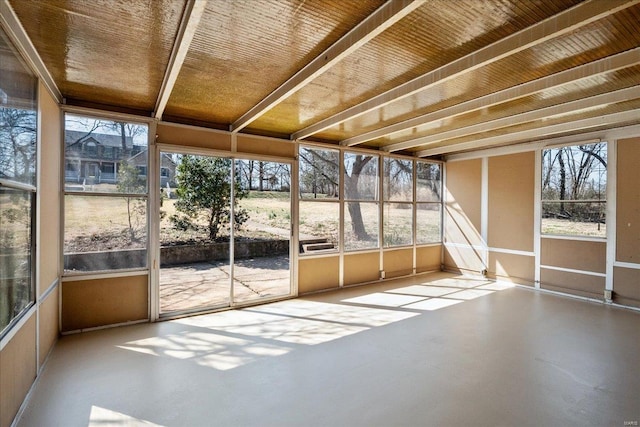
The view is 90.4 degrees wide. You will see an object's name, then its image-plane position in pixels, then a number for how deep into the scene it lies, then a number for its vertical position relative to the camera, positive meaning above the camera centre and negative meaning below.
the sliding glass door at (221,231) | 5.13 -0.39
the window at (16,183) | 2.07 +0.20
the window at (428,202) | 7.39 +0.21
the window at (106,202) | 3.80 +0.11
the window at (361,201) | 6.25 +0.20
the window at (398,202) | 6.84 +0.20
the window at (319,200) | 5.68 +0.20
